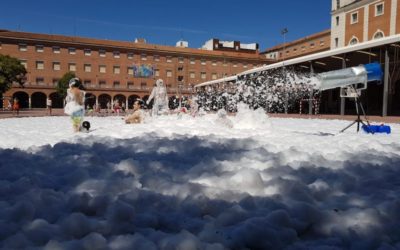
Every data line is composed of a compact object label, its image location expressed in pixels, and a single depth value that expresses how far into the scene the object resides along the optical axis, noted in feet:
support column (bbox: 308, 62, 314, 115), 66.86
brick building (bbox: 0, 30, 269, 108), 170.71
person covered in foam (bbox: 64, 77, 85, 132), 26.45
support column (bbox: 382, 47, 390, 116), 51.90
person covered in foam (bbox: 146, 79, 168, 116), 49.14
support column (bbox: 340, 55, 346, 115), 58.95
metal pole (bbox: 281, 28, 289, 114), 78.76
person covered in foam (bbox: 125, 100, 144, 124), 32.09
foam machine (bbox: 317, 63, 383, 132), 22.20
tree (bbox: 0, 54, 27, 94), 135.08
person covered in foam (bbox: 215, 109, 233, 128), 27.63
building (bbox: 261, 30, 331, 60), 196.75
